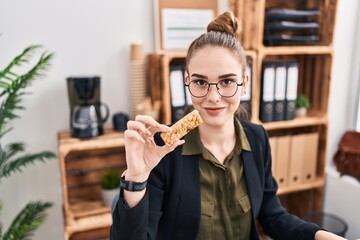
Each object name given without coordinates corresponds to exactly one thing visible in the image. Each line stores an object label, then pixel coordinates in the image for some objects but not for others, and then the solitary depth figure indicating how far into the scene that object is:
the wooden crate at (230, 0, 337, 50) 1.78
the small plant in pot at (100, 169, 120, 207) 1.79
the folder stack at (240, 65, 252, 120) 1.84
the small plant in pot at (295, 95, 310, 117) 2.09
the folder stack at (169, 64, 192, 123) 1.73
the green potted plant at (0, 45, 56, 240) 1.38
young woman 0.88
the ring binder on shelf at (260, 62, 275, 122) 1.86
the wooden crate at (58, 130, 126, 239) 1.62
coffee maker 1.67
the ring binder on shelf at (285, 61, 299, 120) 1.91
